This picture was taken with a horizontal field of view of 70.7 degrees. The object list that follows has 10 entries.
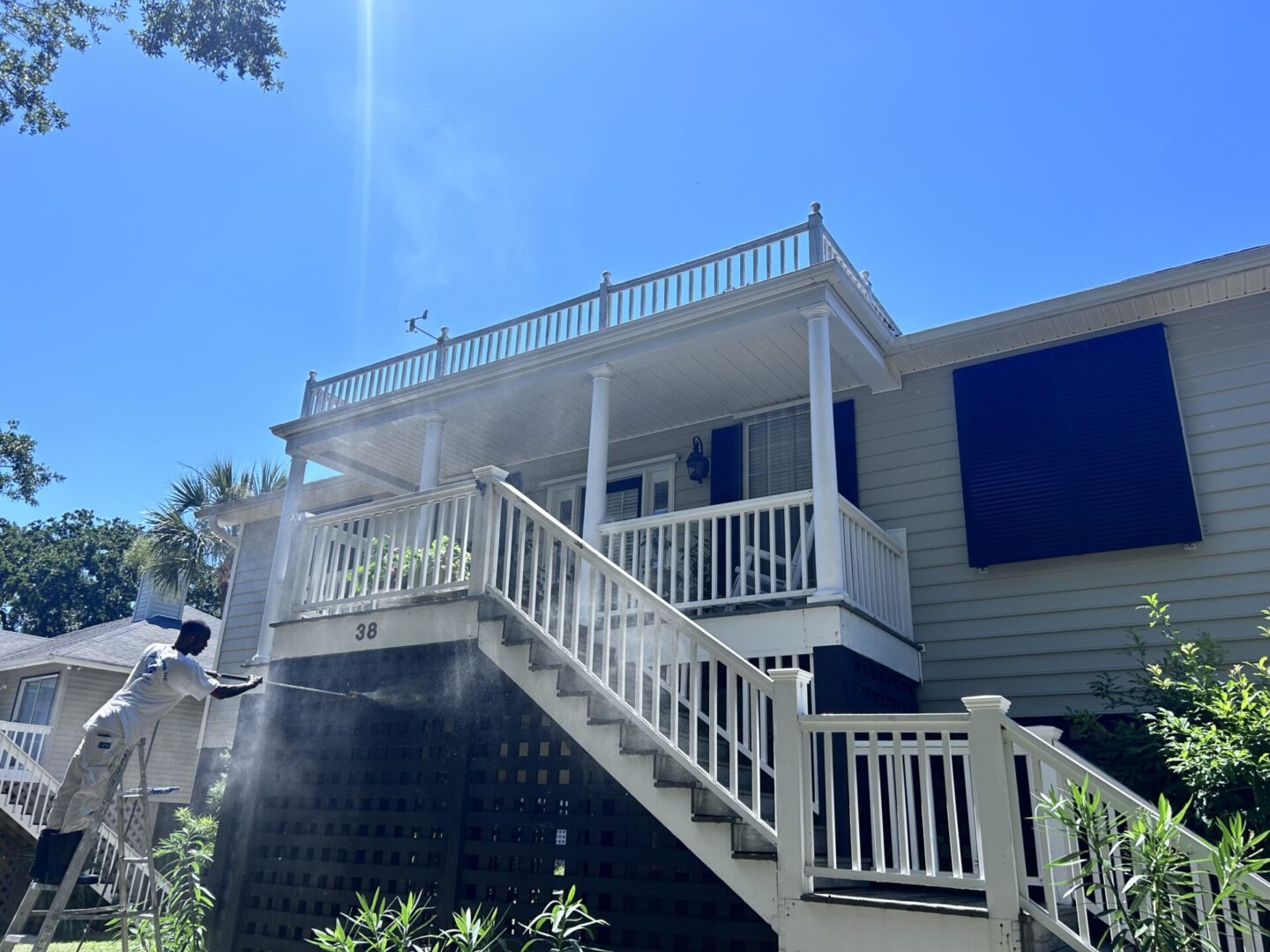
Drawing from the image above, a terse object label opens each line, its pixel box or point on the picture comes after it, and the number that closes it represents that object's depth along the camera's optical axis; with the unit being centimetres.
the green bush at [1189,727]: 467
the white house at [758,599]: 458
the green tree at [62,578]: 4350
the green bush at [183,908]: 671
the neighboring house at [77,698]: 1584
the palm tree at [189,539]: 1741
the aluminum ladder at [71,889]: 446
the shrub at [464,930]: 421
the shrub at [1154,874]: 325
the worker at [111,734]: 472
